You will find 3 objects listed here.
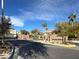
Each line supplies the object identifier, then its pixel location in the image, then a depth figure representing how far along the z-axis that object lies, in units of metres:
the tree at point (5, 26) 7.65
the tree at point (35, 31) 36.22
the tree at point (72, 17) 20.65
